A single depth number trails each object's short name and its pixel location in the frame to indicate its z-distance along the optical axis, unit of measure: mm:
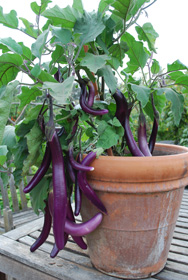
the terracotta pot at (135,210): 588
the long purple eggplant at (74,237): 648
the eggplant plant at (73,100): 575
